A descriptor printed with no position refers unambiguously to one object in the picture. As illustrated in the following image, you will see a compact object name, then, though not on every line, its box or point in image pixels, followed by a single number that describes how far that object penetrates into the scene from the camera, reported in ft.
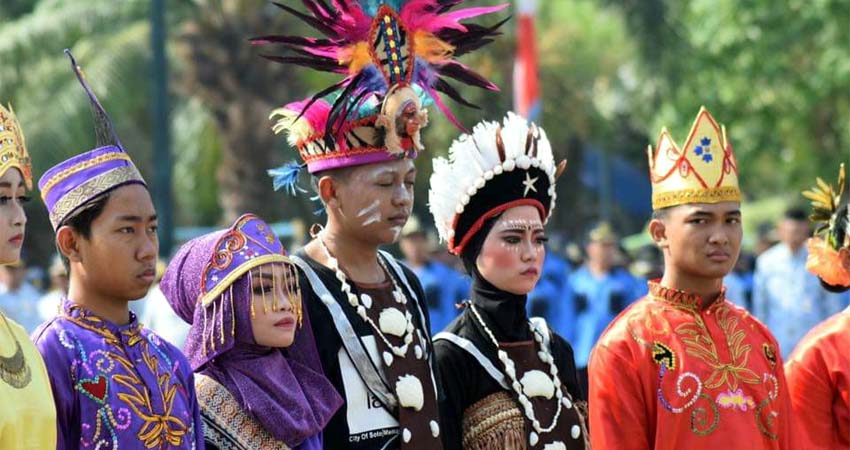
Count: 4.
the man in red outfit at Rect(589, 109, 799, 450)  39.78
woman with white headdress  38.52
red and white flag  132.98
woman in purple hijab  34.06
